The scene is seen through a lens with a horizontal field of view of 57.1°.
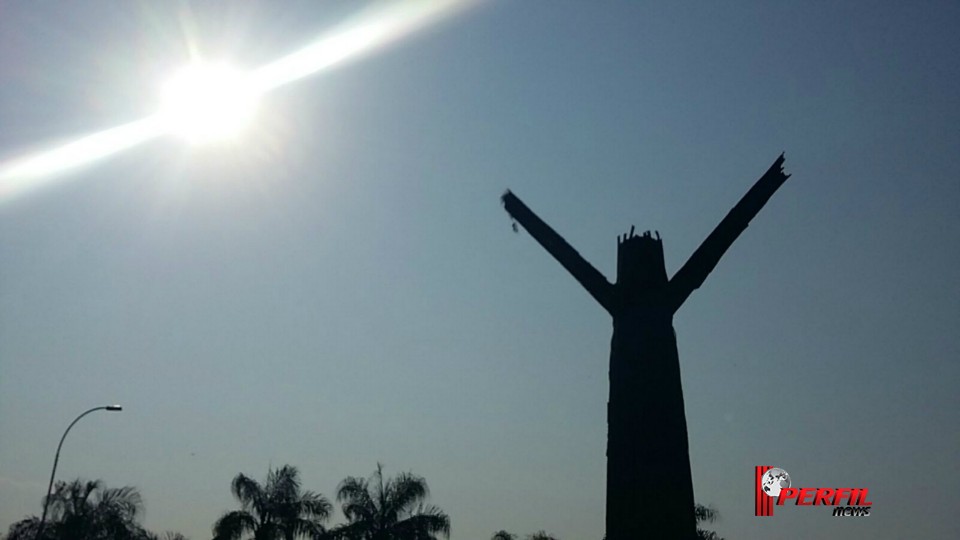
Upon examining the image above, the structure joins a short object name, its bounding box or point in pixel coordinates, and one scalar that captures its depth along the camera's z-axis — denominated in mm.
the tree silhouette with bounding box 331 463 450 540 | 41875
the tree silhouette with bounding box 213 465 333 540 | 40938
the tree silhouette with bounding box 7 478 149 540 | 42281
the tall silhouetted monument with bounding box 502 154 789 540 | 25406
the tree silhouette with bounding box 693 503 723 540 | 43806
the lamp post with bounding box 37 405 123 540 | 33062
